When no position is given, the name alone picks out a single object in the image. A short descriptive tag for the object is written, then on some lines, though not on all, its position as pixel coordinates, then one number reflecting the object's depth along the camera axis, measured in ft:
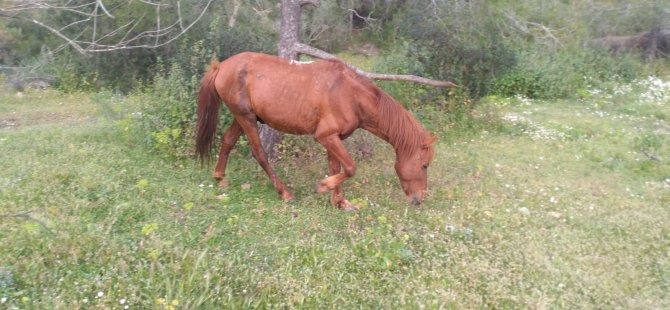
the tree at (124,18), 37.19
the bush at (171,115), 21.94
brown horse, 17.49
